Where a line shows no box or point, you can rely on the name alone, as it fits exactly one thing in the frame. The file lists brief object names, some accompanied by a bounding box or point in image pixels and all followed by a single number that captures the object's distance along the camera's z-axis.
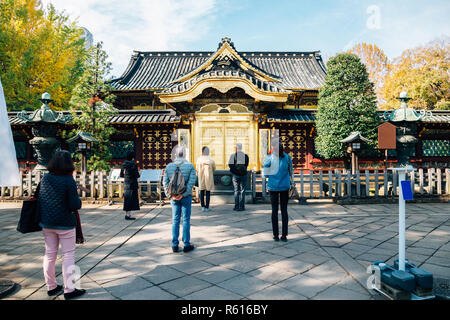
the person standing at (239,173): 7.85
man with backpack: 4.33
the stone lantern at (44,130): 10.80
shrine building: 10.56
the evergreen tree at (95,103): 10.66
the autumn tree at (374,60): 32.50
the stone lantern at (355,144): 9.90
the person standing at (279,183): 4.94
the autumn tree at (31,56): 14.86
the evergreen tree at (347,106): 11.34
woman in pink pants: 2.92
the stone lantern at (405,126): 11.05
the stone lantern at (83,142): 9.93
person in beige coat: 7.98
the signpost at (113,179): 9.08
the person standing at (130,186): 6.85
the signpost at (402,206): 2.99
